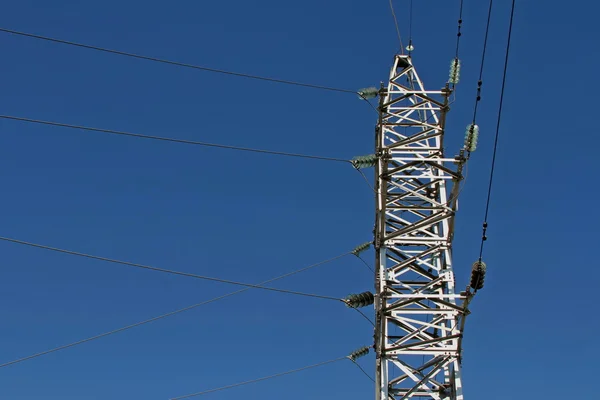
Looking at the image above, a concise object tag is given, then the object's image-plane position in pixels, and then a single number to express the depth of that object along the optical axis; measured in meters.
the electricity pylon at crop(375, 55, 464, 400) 16.30
